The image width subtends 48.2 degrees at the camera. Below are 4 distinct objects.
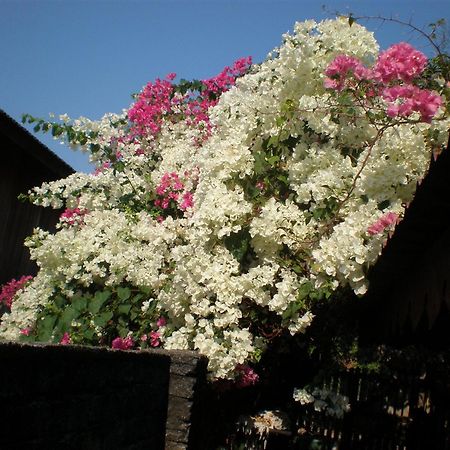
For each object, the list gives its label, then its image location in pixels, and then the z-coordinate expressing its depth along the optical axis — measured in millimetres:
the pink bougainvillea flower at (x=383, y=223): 3311
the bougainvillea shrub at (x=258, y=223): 3945
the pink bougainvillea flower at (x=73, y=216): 6605
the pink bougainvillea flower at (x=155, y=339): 4945
